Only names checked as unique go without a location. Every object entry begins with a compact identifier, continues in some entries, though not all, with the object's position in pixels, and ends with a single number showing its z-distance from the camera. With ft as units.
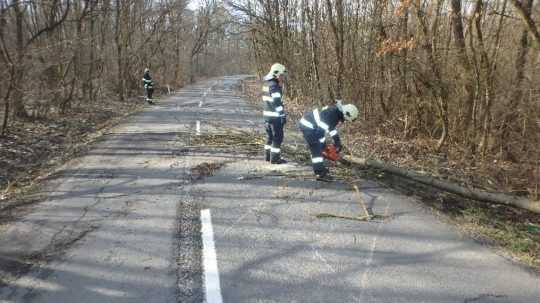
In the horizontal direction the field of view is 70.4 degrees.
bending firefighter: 21.22
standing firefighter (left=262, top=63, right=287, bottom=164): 24.63
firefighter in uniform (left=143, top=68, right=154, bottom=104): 67.34
